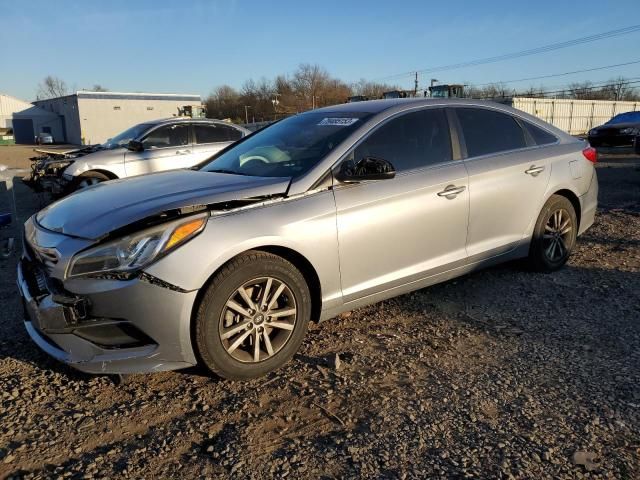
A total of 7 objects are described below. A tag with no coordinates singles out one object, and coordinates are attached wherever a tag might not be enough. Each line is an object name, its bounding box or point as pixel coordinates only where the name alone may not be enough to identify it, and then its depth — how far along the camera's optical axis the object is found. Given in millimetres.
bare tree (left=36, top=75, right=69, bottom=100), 131250
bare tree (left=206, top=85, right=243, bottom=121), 83688
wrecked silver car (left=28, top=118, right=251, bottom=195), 8742
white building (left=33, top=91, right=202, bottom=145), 64625
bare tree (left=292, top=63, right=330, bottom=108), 77312
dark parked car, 18984
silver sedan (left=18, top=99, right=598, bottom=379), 2709
